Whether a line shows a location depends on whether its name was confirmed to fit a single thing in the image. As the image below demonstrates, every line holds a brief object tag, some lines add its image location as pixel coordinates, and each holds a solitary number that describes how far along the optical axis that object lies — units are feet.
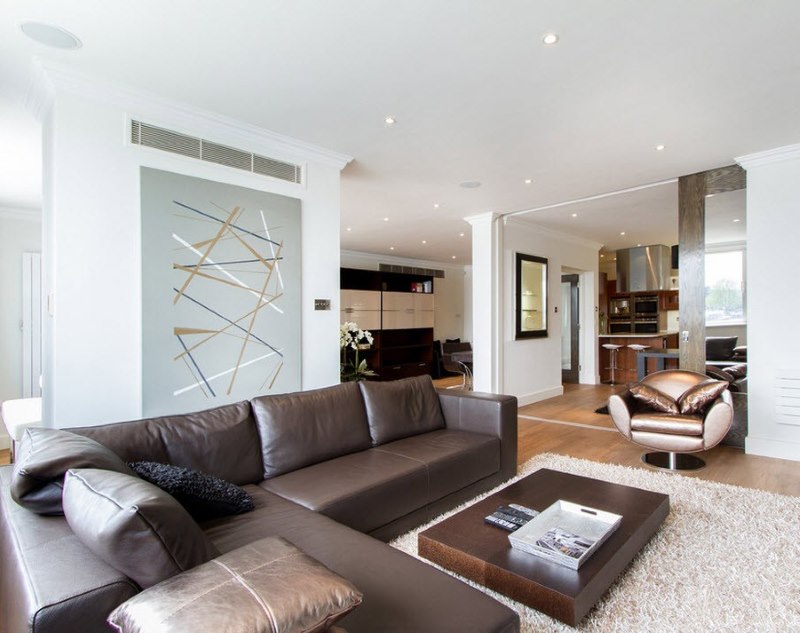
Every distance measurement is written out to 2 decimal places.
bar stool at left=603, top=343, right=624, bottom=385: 26.18
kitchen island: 26.16
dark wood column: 14.02
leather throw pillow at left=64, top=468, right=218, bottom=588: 3.35
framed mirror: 20.79
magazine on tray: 5.72
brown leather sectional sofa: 3.63
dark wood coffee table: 5.20
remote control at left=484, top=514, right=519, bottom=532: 6.49
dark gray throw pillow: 5.37
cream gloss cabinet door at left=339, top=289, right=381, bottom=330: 27.30
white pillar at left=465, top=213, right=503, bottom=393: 19.29
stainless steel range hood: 26.82
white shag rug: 5.82
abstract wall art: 9.23
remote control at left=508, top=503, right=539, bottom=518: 6.85
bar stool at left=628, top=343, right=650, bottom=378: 24.97
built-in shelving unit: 28.22
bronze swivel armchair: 11.05
